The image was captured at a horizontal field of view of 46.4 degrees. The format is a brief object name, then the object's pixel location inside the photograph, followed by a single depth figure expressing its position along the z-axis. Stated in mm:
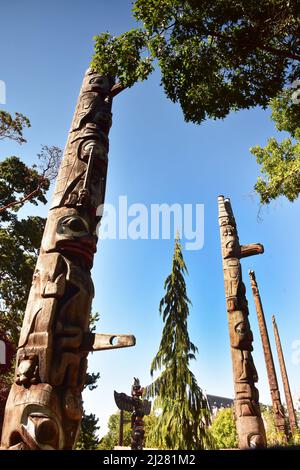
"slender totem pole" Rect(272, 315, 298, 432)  20088
